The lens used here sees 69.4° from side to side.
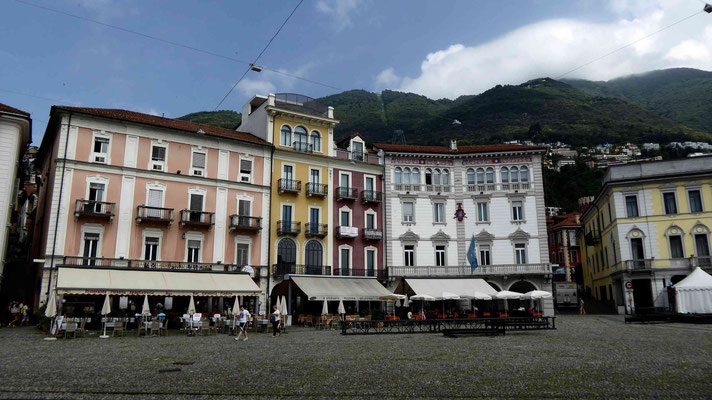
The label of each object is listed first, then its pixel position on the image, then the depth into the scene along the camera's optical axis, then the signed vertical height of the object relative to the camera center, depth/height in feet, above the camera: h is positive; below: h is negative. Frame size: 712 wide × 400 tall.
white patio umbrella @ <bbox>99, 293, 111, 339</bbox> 76.64 -0.65
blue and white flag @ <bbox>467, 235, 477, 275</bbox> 113.40 +9.90
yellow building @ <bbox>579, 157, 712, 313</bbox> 123.95 +18.39
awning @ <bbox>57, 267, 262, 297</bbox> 82.94 +3.48
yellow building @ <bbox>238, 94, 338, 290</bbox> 116.37 +27.75
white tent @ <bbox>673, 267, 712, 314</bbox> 98.37 +0.92
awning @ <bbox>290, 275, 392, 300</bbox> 103.71 +3.00
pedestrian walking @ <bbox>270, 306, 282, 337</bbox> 76.95 -2.64
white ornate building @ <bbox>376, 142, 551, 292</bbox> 128.47 +22.08
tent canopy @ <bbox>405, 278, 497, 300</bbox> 113.39 +3.24
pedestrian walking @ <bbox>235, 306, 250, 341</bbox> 69.56 -2.34
